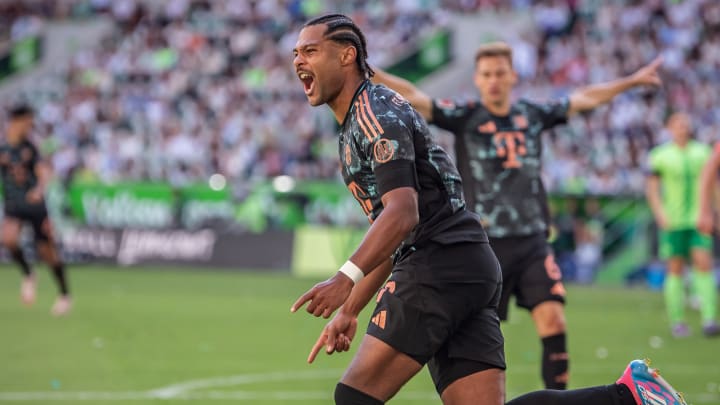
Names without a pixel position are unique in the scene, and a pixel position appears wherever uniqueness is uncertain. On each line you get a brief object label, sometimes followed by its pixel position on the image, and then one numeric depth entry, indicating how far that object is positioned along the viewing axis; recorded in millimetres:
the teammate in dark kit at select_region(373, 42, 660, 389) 16297
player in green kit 26953
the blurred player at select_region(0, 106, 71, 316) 31334
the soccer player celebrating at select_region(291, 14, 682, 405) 9719
